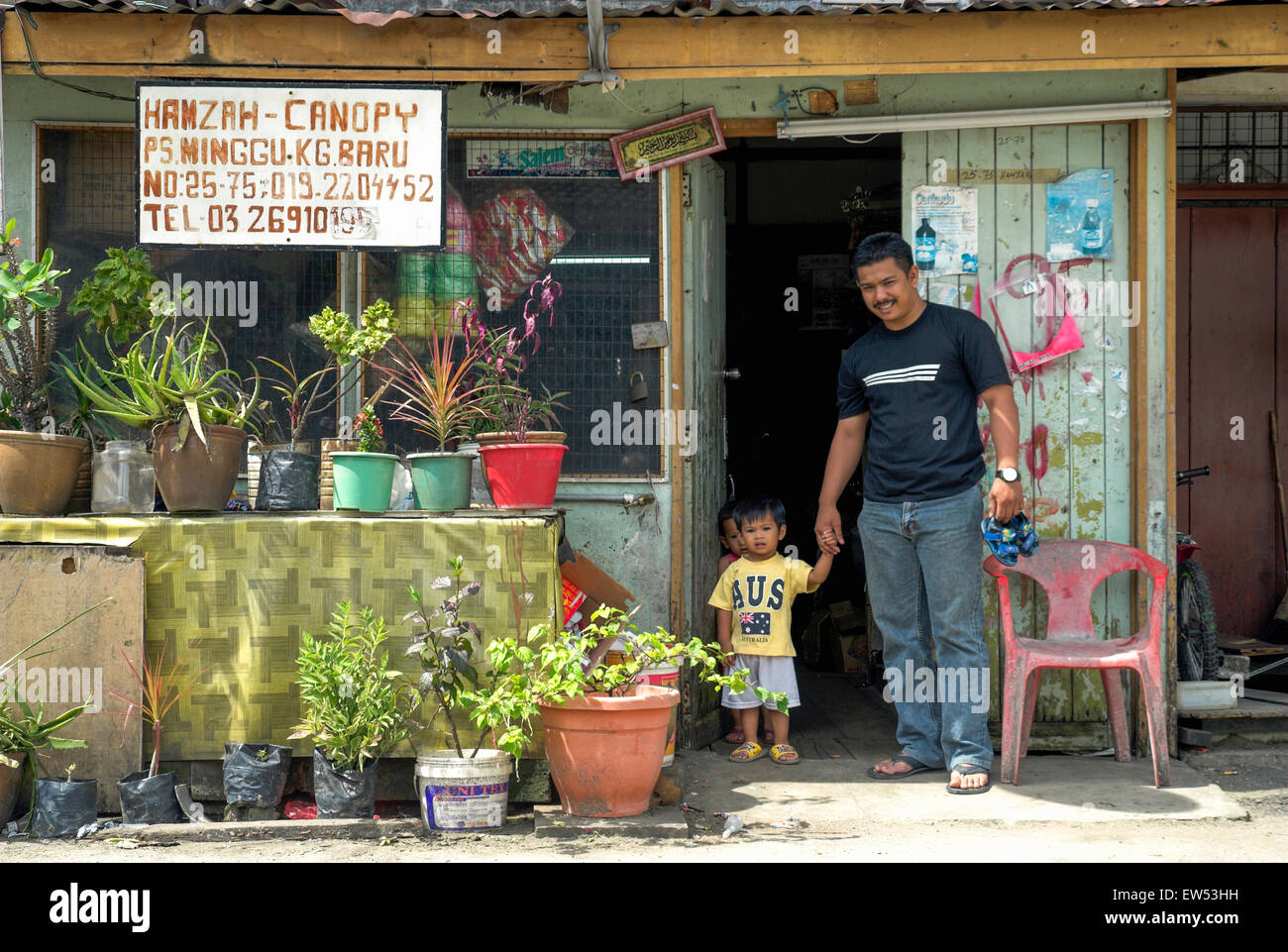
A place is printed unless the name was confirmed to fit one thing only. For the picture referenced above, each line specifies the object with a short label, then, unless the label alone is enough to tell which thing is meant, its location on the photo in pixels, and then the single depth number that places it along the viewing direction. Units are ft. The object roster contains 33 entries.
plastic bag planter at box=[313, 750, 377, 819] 16.26
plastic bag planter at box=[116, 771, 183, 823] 16.07
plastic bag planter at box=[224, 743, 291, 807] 16.43
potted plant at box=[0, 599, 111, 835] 15.81
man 17.80
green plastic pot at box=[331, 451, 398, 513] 17.17
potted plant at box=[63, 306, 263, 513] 16.78
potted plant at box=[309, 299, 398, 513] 17.20
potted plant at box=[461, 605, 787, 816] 15.75
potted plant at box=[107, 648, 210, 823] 16.07
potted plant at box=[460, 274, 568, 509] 17.40
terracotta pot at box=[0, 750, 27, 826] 15.80
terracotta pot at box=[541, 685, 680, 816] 15.78
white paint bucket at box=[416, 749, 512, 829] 16.03
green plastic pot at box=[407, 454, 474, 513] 17.30
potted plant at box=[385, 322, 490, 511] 17.33
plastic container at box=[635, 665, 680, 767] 17.75
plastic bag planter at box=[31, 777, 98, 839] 15.71
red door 23.81
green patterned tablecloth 16.79
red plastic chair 17.61
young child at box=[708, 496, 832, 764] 19.71
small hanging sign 20.01
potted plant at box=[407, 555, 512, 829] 16.05
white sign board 18.10
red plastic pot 17.34
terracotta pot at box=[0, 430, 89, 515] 16.67
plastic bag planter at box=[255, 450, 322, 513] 17.48
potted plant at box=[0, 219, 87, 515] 16.69
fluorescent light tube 19.69
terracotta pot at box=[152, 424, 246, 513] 16.81
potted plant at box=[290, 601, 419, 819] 16.02
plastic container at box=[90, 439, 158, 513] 17.15
